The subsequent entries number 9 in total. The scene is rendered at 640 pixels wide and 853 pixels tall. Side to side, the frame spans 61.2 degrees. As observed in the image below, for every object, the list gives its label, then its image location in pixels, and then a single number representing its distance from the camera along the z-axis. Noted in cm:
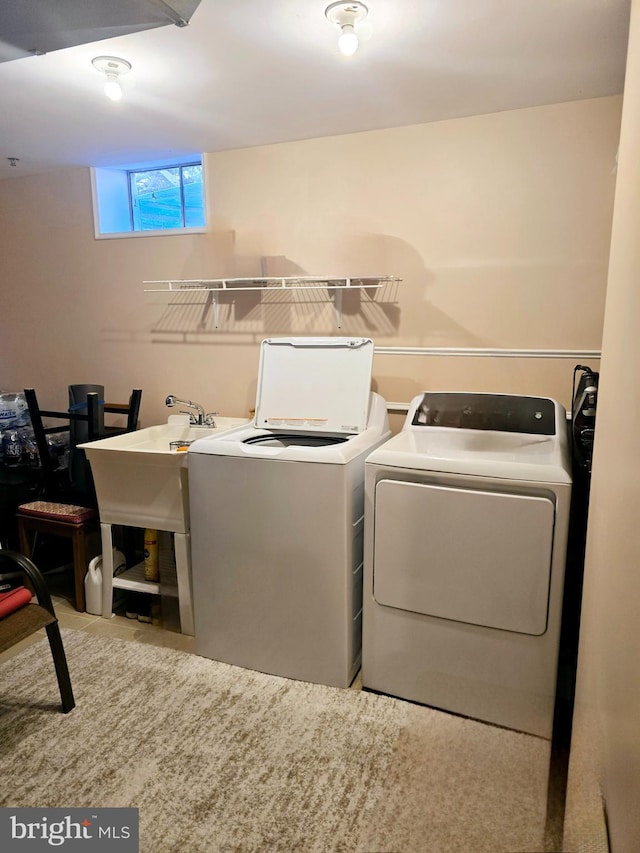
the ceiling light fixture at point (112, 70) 181
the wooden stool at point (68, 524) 251
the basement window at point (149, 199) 303
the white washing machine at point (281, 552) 189
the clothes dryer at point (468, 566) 165
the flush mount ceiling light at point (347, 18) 150
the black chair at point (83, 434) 263
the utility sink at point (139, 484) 225
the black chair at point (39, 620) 172
